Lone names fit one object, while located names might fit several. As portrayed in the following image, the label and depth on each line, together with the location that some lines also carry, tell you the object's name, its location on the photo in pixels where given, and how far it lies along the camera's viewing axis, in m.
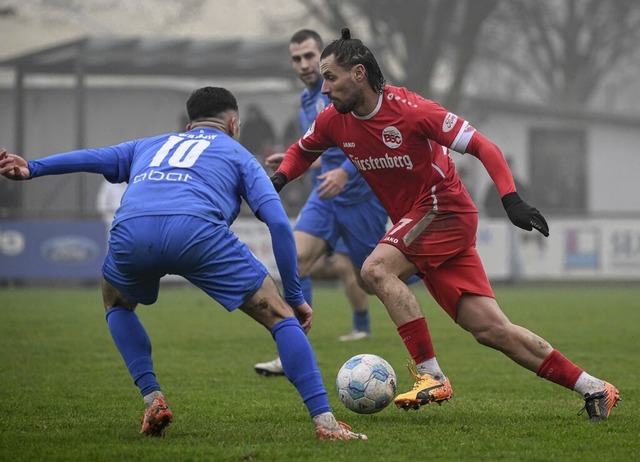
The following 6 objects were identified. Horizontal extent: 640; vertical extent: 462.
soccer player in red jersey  13.62
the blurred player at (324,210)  20.17
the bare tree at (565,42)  83.12
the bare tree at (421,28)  64.75
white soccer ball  13.58
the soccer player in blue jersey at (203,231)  11.77
